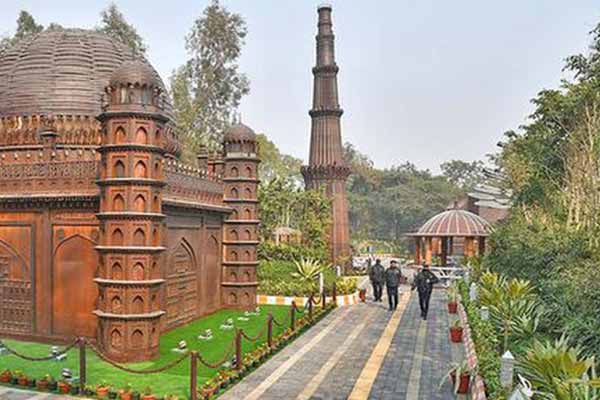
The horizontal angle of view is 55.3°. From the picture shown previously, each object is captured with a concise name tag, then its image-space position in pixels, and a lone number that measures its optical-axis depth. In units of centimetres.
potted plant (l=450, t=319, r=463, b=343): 1449
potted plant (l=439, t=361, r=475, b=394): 995
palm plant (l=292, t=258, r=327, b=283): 2288
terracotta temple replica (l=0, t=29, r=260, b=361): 1259
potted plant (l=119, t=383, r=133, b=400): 957
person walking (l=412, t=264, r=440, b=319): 1791
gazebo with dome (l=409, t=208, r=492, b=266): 3262
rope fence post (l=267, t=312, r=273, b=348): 1314
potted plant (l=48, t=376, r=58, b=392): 1038
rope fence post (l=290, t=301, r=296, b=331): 1535
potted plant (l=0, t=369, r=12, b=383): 1078
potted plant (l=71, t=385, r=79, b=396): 1022
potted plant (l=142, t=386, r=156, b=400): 934
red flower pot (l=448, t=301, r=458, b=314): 1989
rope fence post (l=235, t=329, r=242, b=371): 1135
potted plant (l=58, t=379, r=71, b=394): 1026
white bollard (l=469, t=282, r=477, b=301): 1545
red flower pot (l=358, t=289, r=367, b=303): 2256
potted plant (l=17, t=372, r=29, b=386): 1061
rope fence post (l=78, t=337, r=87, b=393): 1028
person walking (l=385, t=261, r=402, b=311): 1947
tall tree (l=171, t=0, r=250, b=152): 3684
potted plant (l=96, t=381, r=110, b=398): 991
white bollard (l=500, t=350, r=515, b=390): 740
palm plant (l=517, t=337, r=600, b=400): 666
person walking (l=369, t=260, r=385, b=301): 2245
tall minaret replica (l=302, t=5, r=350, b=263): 3516
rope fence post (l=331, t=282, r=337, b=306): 2106
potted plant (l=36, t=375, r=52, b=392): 1041
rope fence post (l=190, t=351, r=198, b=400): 936
